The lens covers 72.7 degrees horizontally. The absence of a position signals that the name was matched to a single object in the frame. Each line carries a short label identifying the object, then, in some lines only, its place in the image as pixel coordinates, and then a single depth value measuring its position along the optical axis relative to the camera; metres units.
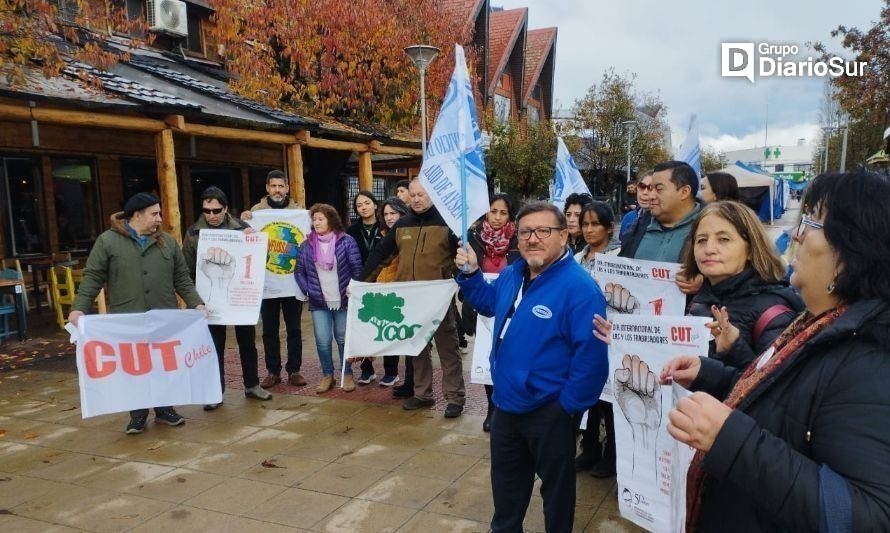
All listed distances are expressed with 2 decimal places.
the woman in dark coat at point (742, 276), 2.43
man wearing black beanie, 4.84
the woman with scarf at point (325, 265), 5.93
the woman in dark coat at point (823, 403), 1.21
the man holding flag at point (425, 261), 5.27
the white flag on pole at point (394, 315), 5.34
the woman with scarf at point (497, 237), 5.26
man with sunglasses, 5.71
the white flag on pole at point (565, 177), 8.24
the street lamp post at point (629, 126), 24.86
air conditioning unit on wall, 13.60
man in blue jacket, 2.76
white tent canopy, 17.48
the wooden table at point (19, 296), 8.20
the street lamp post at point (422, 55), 11.12
